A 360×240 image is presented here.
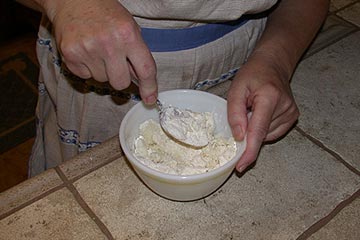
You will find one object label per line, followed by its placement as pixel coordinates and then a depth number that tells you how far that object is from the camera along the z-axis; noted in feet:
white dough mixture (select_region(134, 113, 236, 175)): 2.11
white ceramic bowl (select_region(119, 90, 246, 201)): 1.94
